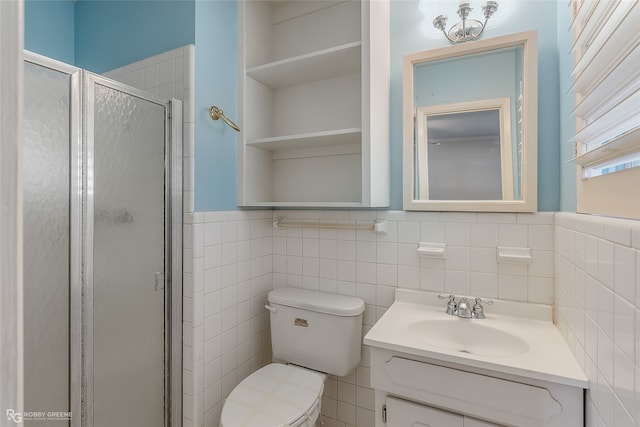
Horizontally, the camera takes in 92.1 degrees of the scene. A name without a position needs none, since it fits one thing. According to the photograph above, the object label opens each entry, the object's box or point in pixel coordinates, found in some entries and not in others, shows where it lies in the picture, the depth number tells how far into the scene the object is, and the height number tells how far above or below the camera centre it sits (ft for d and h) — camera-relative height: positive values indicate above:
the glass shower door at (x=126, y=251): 3.48 -0.48
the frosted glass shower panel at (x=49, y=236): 2.90 -0.23
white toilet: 3.85 -2.19
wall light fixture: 4.17 +2.64
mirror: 3.99 +1.21
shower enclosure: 2.98 -0.43
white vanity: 2.84 -1.62
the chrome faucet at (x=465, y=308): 4.10 -1.28
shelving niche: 4.42 +1.84
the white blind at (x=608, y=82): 1.77 +0.85
